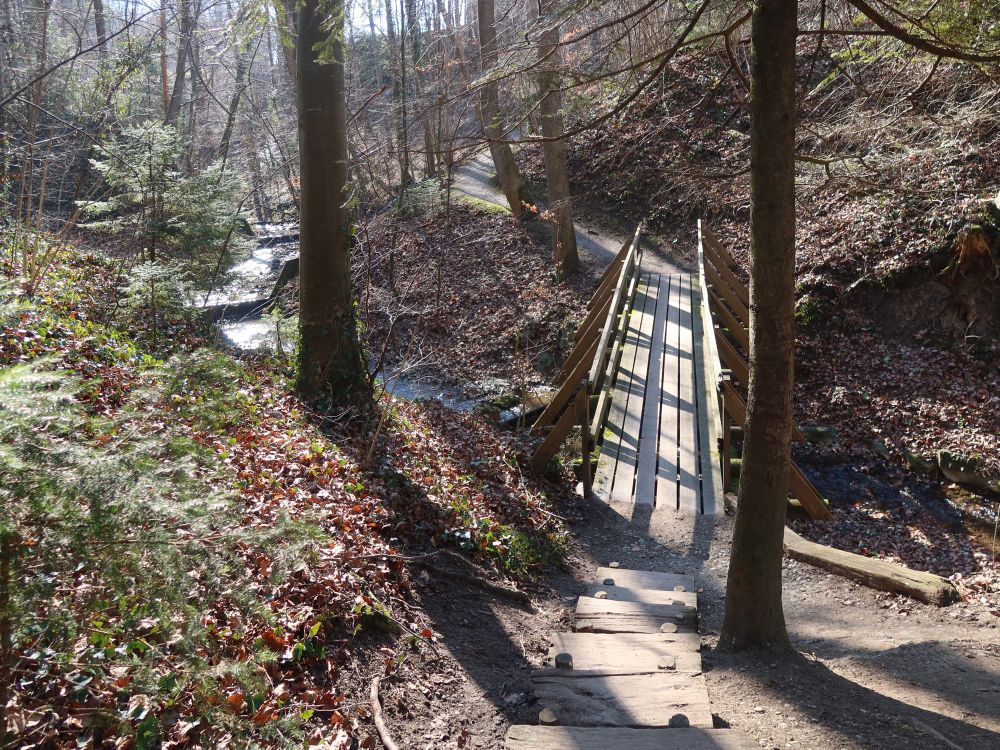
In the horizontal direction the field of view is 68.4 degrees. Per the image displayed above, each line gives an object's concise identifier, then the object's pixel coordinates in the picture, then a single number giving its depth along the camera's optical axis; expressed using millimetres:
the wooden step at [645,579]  6293
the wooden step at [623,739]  3289
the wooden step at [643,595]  5824
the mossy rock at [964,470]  10547
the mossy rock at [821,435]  11953
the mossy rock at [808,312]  14242
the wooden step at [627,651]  4492
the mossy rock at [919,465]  11047
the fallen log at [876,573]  6492
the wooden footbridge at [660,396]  8734
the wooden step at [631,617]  5359
